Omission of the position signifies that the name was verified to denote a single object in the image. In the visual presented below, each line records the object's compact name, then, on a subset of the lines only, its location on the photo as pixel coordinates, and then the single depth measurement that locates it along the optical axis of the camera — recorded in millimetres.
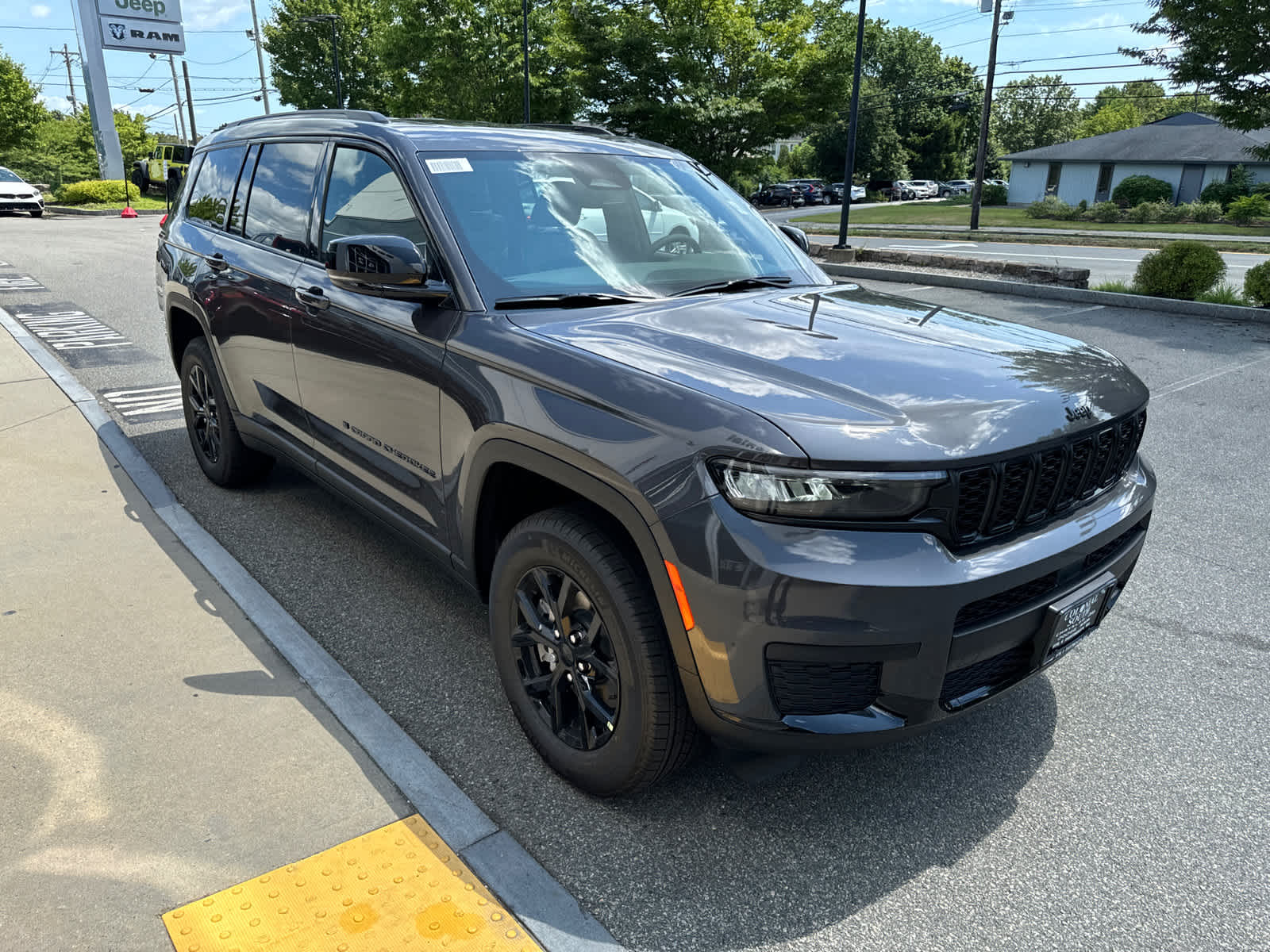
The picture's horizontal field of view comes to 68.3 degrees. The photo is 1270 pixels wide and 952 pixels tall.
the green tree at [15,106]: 43062
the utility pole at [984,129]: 34062
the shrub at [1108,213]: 38719
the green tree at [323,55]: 50969
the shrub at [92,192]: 35844
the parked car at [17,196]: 28781
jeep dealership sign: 39188
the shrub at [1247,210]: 35031
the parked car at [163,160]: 37562
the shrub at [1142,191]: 44500
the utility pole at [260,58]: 52500
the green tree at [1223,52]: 10352
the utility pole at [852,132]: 18344
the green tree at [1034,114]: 91438
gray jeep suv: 2102
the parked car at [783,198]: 55219
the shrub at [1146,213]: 37438
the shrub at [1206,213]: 37344
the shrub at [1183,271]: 10992
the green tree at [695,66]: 30953
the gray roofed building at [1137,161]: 49750
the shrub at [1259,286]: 10453
